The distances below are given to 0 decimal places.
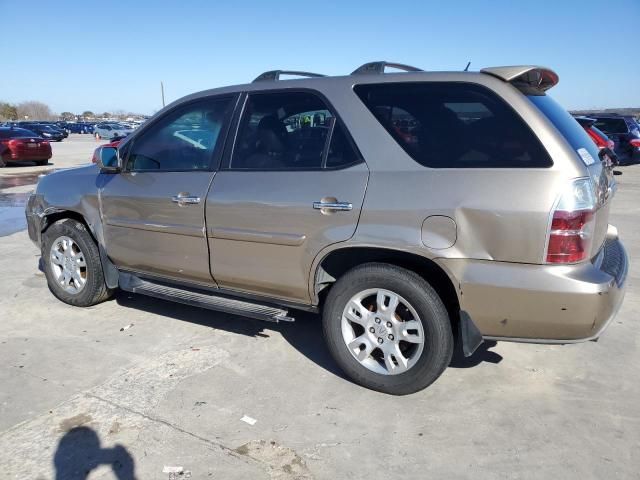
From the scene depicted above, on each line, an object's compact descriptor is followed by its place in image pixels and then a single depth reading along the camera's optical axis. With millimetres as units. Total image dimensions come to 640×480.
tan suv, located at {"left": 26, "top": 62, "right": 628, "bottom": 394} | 2754
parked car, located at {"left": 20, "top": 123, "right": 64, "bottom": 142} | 41297
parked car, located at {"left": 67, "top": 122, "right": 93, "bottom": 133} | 63688
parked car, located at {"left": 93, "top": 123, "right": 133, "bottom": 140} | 38000
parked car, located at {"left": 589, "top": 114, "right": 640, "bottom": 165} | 16500
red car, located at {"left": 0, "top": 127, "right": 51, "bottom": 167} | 18938
